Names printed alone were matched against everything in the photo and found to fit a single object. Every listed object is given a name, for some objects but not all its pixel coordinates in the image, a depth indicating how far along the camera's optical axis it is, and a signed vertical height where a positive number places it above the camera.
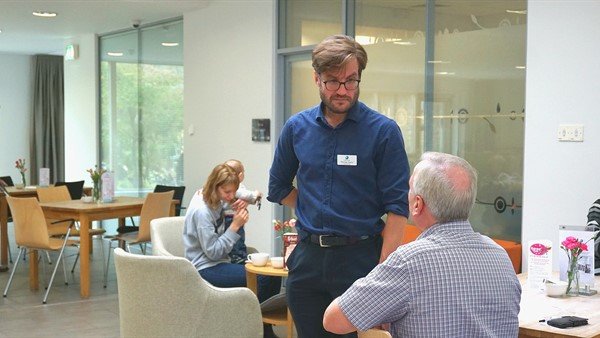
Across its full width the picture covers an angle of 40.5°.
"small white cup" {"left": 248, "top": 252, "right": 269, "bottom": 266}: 5.02 -0.80
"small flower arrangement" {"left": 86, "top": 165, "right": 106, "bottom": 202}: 7.87 -0.57
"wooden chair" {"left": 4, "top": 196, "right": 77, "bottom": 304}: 7.00 -0.86
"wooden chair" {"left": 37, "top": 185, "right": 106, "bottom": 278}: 8.22 -0.74
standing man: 2.72 -0.21
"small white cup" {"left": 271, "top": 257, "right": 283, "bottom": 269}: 4.98 -0.81
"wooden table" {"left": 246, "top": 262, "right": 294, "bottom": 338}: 4.89 -0.98
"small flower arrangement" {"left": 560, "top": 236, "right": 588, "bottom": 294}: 3.66 -0.57
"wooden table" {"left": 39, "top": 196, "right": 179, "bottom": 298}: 7.20 -0.78
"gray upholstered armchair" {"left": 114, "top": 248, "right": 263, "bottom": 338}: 3.97 -0.85
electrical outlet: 5.41 -0.01
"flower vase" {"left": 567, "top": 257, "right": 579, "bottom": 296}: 3.68 -0.66
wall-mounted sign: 8.17 -0.01
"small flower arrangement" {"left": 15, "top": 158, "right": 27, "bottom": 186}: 9.82 -0.46
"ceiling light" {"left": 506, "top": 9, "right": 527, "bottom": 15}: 5.81 +0.86
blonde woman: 5.07 -0.65
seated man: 2.08 -0.39
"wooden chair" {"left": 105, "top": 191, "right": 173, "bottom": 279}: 7.47 -0.78
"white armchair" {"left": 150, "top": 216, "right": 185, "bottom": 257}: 5.29 -0.70
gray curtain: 15.45 +0.17
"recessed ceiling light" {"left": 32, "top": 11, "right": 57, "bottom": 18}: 9.70 +1.37
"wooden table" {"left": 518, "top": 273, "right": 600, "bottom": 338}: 2.94 -0.73
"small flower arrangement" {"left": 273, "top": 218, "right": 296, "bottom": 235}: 5.00 -0.61
